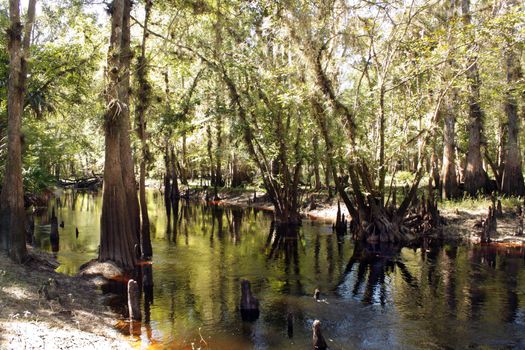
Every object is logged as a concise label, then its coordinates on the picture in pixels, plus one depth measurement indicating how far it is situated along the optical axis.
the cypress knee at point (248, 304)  12.76
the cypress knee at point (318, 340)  10.25
